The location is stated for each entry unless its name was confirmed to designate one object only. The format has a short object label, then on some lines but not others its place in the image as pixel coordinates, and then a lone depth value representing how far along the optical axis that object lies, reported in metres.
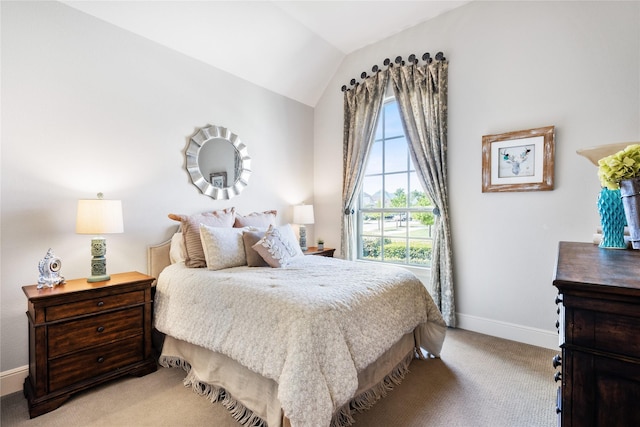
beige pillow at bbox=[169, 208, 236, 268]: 2.54
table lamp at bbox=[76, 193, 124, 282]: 2.10
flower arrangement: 1.06
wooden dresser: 0.64
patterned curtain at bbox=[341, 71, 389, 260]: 3.72
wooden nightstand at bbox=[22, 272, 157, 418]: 1.83
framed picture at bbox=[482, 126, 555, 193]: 2.63
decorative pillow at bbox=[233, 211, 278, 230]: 3.07
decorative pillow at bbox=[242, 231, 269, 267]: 2.54
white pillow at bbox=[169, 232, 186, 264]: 2.71
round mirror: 3.07
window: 3.57
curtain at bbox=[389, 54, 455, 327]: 3.13
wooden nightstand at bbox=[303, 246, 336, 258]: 3.67
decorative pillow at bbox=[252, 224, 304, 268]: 2.49
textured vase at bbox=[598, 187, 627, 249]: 1.30
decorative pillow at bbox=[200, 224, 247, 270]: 2.46
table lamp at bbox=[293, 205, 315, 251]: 3.87
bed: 1.42
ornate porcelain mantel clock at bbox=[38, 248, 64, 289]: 2.01
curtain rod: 3.17
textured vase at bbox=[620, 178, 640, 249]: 1.07
